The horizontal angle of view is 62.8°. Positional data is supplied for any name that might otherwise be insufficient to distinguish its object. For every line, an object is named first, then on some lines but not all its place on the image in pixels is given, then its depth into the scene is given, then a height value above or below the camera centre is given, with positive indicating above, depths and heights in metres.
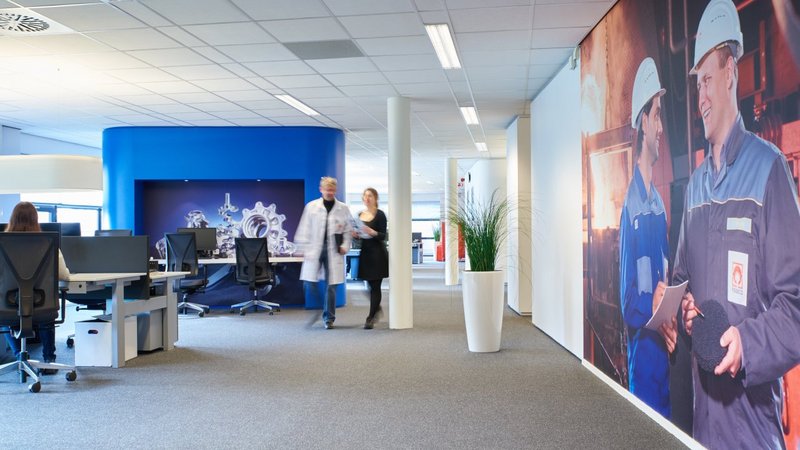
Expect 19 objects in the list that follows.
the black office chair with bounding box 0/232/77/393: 4.25 -0.28
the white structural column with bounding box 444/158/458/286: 13.32 -0.18
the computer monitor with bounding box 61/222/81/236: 6.99 +0.11
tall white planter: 5.47 -0.64
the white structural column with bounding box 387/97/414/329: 7.07 +0.10
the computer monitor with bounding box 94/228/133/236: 7.94 +0.08
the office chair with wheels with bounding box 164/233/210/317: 8.16 -0.25
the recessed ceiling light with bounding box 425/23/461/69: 4.83 +1.51
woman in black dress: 6.93 -0.13
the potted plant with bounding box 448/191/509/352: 5.47 -0.40
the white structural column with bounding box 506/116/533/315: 8.32 +0.25
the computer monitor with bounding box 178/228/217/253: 8.83 -0.02
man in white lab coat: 6.73 -0.02
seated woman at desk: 4.67 +0.13
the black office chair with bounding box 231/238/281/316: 8.35 -0.37
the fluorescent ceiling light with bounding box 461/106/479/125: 8.12 +1.54
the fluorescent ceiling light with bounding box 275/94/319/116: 7.22 +1.53
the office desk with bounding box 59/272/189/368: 4.81 -0.53
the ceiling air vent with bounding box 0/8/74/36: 4.38 +1.51
